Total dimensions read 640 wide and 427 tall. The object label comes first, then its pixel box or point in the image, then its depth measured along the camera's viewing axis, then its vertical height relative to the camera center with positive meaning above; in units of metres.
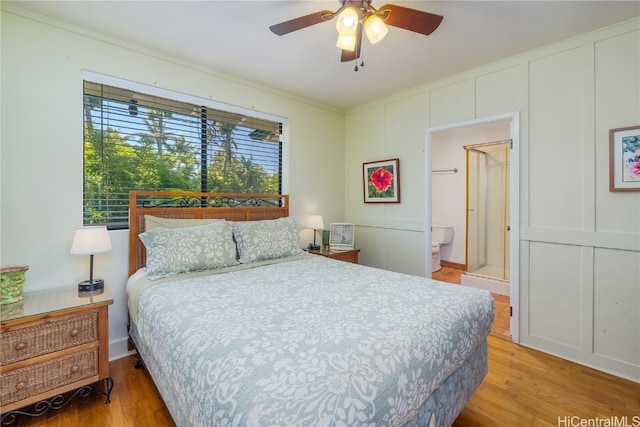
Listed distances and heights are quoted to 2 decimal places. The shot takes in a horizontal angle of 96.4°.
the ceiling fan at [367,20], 1.56 +1.10
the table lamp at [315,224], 3.55 -0.14
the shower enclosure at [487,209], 4.17 +0.06
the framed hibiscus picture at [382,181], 3.59 +0.42
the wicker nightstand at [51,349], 1.59 -0.82
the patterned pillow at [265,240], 2.57 -0.26
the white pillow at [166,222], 2.38 -0.09
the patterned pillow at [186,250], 2.10 -0.29
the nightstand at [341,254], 3.43 -0.51
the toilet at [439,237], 5.05 -0.44
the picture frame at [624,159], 2.08 +0.40
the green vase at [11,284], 1.73 -0.44
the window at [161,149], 2.36 +0.62
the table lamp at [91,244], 1.95 -0.23
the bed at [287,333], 0.90 -0.51
